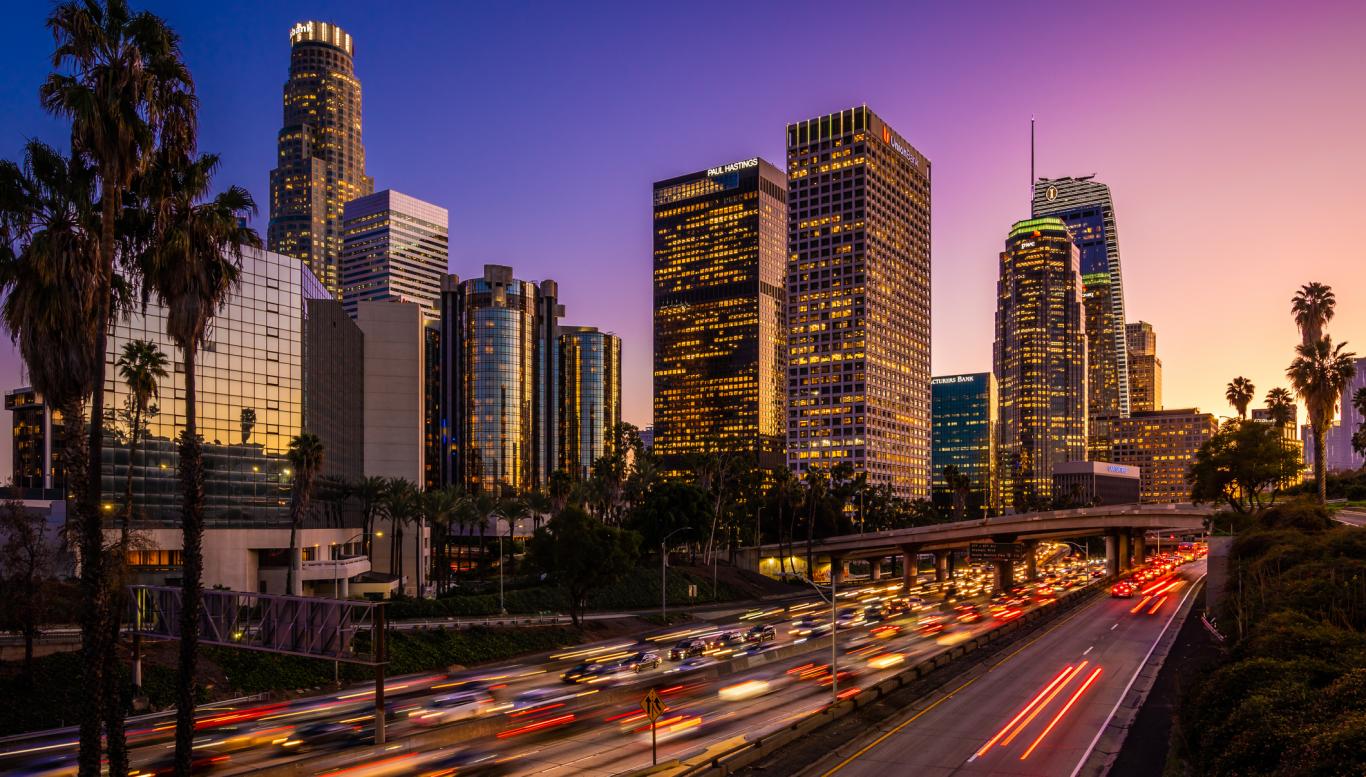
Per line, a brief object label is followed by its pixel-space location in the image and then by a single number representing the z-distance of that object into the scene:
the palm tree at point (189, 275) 25.75
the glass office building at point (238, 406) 82.88
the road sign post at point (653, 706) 31.88
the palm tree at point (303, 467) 77.75
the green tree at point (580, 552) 73.44
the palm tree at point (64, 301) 22.36
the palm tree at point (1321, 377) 85.56
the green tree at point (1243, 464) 96.62
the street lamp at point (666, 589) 86.66
